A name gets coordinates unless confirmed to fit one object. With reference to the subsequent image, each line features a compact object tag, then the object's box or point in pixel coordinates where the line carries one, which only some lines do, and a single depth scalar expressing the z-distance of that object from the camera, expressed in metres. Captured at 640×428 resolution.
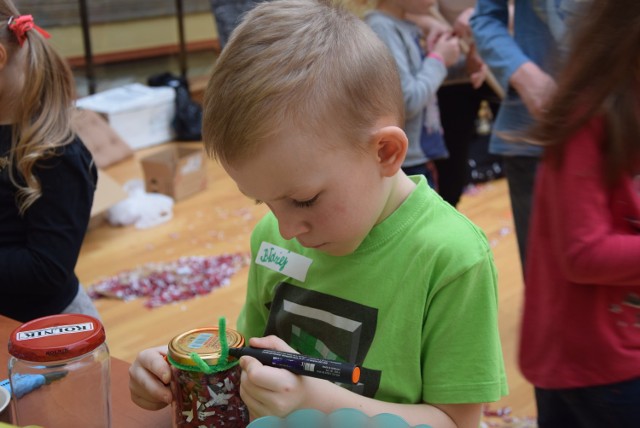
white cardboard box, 5.12
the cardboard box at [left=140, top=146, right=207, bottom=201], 4.28
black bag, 5.43
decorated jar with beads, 0.84
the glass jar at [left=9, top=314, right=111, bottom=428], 0.90
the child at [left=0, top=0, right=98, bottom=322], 1.56
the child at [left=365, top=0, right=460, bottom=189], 2.26
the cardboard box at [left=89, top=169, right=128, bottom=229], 3.83
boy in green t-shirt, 0.90
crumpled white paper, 4.00
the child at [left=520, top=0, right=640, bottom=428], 1.16
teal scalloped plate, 0.71
